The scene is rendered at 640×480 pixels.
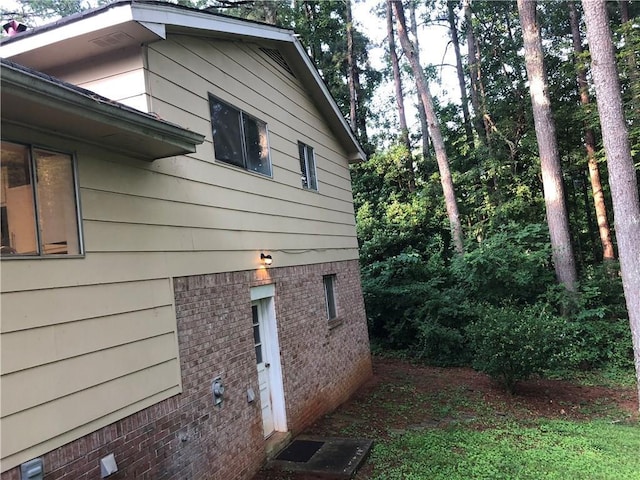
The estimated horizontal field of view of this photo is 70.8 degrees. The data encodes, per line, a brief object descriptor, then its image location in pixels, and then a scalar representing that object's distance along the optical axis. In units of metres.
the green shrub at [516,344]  8.80
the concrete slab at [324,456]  5.39
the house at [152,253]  3.08
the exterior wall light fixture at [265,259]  6.36
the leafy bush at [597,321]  11.23
